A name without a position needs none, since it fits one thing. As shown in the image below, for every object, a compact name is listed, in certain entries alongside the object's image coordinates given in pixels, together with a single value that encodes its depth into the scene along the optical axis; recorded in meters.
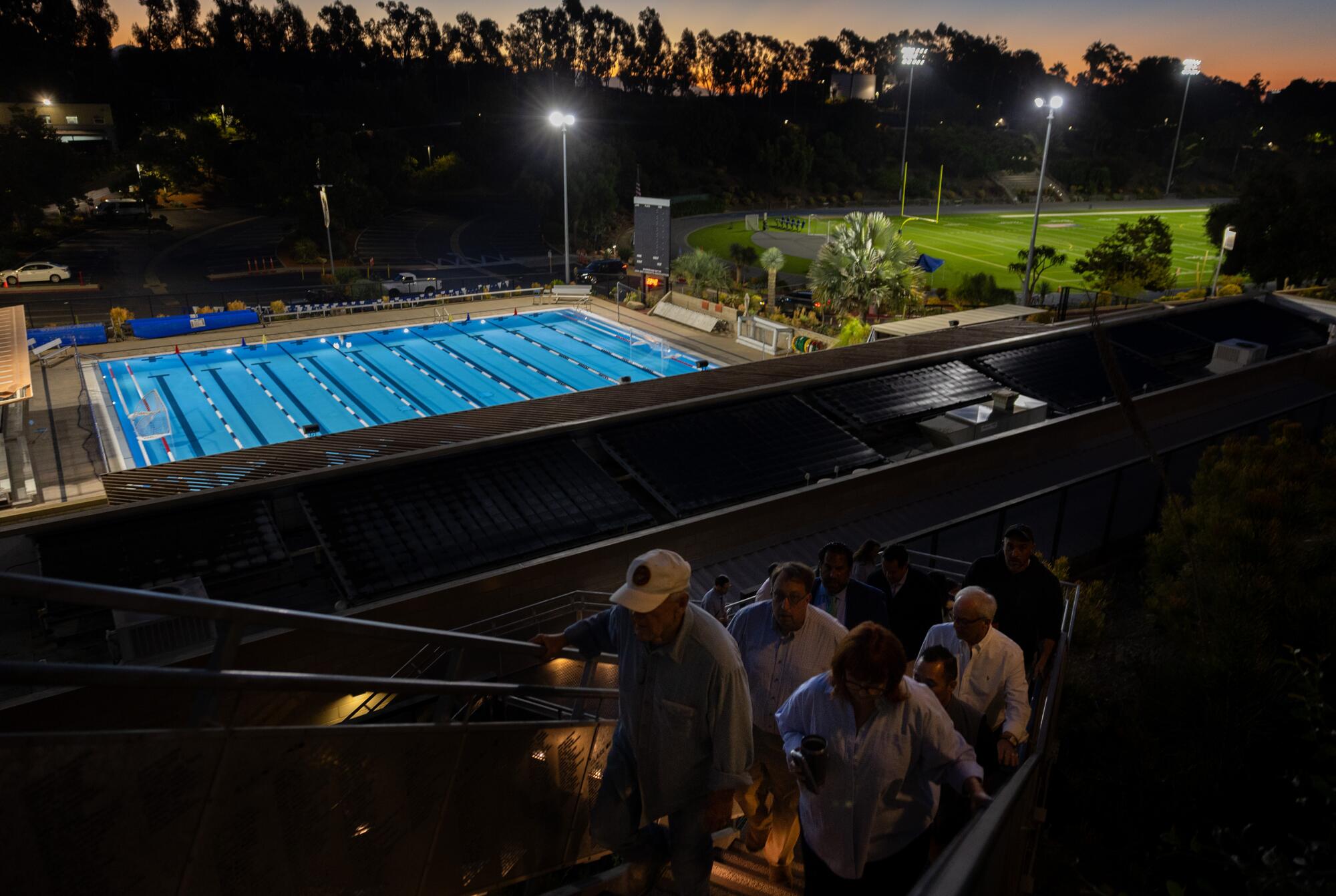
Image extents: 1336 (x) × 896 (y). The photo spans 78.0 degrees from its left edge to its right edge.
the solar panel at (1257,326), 20.86
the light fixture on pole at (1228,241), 31.53
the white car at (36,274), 37.09
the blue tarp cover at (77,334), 25.38
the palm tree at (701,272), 33.34
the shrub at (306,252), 46.81
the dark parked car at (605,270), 40.00
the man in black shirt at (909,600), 5.51
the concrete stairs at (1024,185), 88.75
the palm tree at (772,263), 30.62
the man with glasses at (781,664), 4.28
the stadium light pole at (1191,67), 72.86
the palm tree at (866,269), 27.22
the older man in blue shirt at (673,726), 3.27
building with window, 64.81
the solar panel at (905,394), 14.10
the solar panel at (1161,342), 18.88
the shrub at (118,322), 26.88
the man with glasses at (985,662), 4.40
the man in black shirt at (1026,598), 5.37
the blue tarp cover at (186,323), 27.28
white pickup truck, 35.03
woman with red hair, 3.27
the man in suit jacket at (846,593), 5.14
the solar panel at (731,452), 11.35
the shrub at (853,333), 23.44
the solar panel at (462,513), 9.27
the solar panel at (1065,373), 15.94
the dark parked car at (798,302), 30.72
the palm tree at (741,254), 41.25
